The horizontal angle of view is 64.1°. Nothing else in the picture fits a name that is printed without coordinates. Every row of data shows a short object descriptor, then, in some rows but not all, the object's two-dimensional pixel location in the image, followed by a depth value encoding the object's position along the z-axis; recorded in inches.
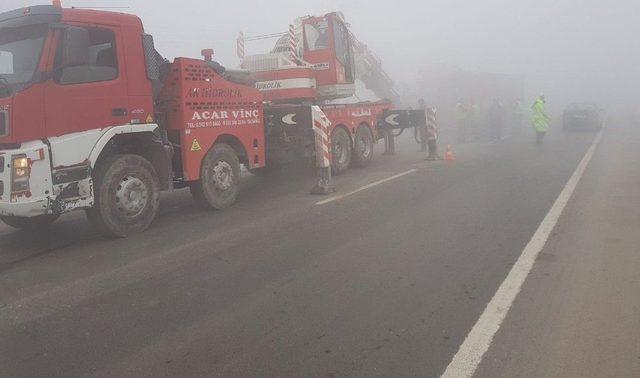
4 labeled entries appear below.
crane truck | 205.9
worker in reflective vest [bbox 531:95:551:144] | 705.0
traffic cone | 515.8
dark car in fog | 956.0
